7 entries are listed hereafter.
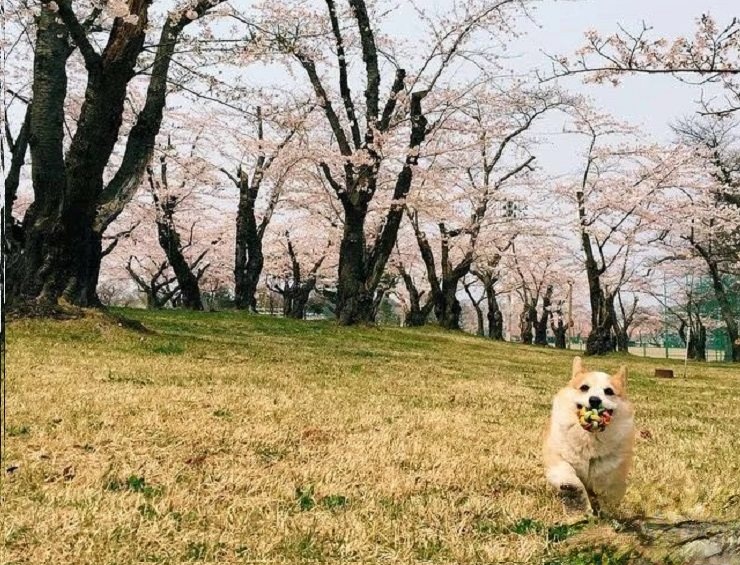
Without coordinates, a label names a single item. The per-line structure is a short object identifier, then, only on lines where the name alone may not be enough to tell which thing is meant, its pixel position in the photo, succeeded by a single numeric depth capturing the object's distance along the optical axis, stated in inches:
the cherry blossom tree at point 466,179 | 1267.2
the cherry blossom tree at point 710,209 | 1359.5
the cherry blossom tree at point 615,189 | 1294.3
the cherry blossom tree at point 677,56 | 239.8
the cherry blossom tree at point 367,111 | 842.2
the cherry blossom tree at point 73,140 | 503.5
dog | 150.7
